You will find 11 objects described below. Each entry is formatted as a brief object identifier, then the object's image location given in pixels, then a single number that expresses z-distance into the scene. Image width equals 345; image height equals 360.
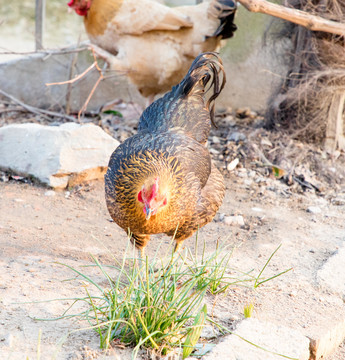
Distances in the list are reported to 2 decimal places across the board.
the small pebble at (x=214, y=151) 5.62
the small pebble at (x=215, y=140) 5.86
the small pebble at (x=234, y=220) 4.29
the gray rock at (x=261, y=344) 2.26
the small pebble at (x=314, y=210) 4.64
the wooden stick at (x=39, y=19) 7.02
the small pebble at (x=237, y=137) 5.83
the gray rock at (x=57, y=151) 4.69
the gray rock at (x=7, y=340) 2.17
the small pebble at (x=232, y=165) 5.37
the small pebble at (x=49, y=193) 4.59
